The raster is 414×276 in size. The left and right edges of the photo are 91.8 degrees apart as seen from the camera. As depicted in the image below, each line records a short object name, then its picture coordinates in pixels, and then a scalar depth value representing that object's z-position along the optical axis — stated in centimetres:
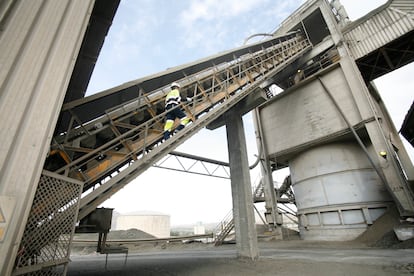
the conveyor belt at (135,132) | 375
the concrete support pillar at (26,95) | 169
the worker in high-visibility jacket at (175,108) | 529
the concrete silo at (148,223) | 3459
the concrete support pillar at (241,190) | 645
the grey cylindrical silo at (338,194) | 1112
